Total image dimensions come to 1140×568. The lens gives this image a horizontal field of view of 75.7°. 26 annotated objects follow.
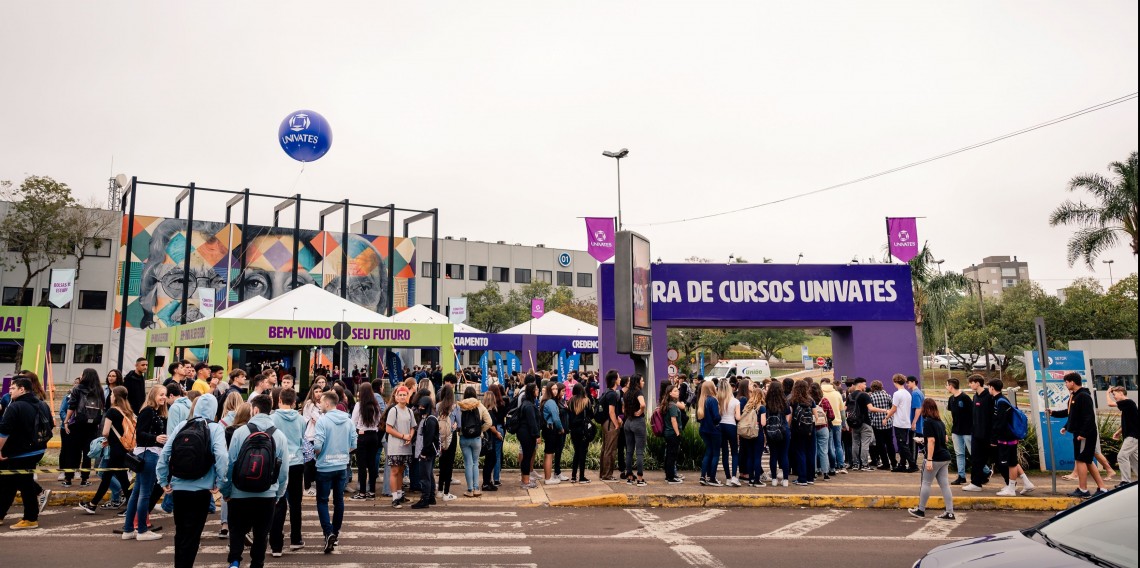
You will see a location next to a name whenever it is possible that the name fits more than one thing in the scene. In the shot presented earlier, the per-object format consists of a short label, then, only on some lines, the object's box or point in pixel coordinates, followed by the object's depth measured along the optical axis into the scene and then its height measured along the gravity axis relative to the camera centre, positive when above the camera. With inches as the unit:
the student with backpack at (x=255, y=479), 242.1 -31.9
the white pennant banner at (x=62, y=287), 1198.9 +163.3
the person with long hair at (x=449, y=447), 410.6 -36.9
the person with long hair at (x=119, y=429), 339.9 -20.6
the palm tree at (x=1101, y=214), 1291.8 +285.9
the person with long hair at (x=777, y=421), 458.3 -28.2
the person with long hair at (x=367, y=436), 410.9 -30.7
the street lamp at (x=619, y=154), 1154.7 +350.2
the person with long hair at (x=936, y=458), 362.3 -41.8
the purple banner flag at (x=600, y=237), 930.7 +179.5
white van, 1718.8 +21.0
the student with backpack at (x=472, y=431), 419.8 -29.3
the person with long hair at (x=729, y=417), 463.4 -25.6
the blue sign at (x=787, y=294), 718.5 +79.0
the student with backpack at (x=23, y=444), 327.9 -26.0
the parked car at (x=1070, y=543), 161.9 -40.1
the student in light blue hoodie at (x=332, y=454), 302.9 -30.3
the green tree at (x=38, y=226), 1689.2 +365.7
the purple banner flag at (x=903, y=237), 844.6 +157.4
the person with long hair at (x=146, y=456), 319.9 -31.9
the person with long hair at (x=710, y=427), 458.0 -31.4
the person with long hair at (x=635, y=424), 463.8 -29.4
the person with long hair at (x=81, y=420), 412.8 -19.5
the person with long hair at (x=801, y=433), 469.4 -37.3
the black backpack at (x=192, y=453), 238.2 -22.7
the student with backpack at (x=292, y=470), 290.7 -35.7
